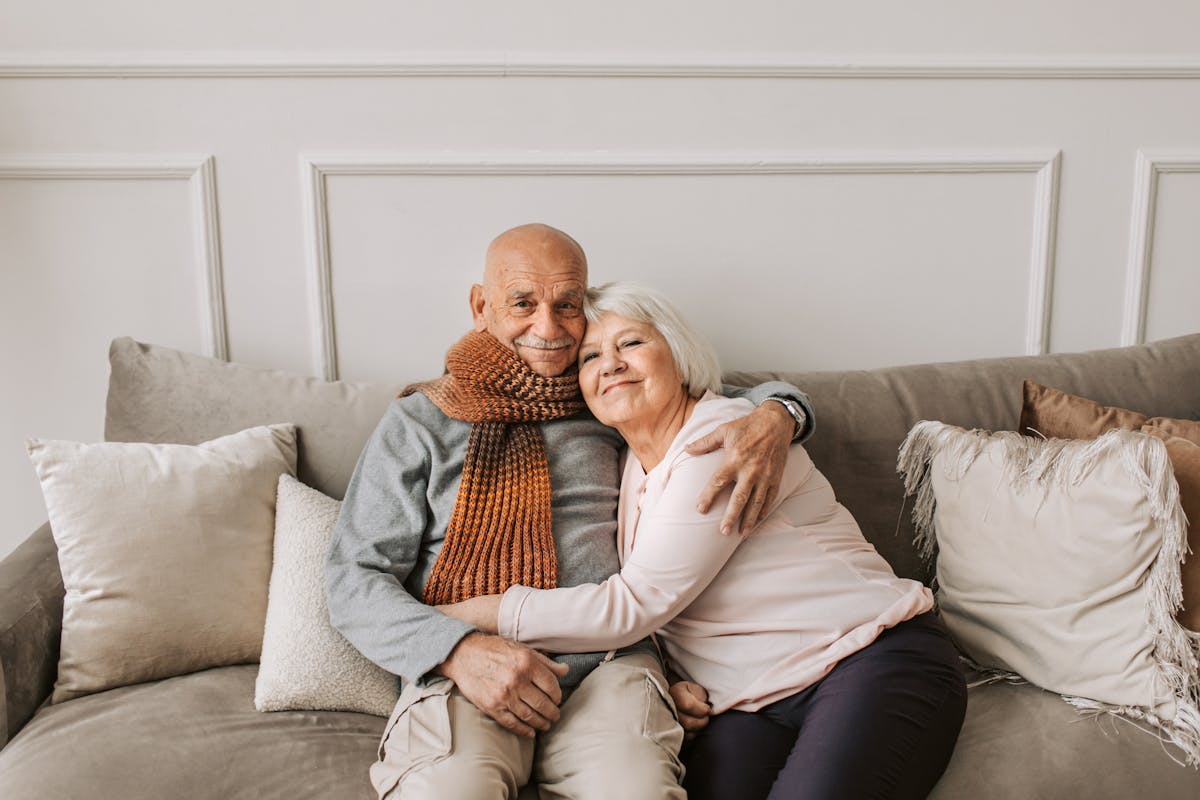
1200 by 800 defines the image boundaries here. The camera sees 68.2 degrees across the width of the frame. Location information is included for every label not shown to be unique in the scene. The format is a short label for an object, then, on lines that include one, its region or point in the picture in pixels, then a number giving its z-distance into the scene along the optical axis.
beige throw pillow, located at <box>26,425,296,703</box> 1.50
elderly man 1.30
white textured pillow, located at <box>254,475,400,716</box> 1.48
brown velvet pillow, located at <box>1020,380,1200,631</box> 1.46
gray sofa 1.32
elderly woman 1.32
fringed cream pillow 1.43
